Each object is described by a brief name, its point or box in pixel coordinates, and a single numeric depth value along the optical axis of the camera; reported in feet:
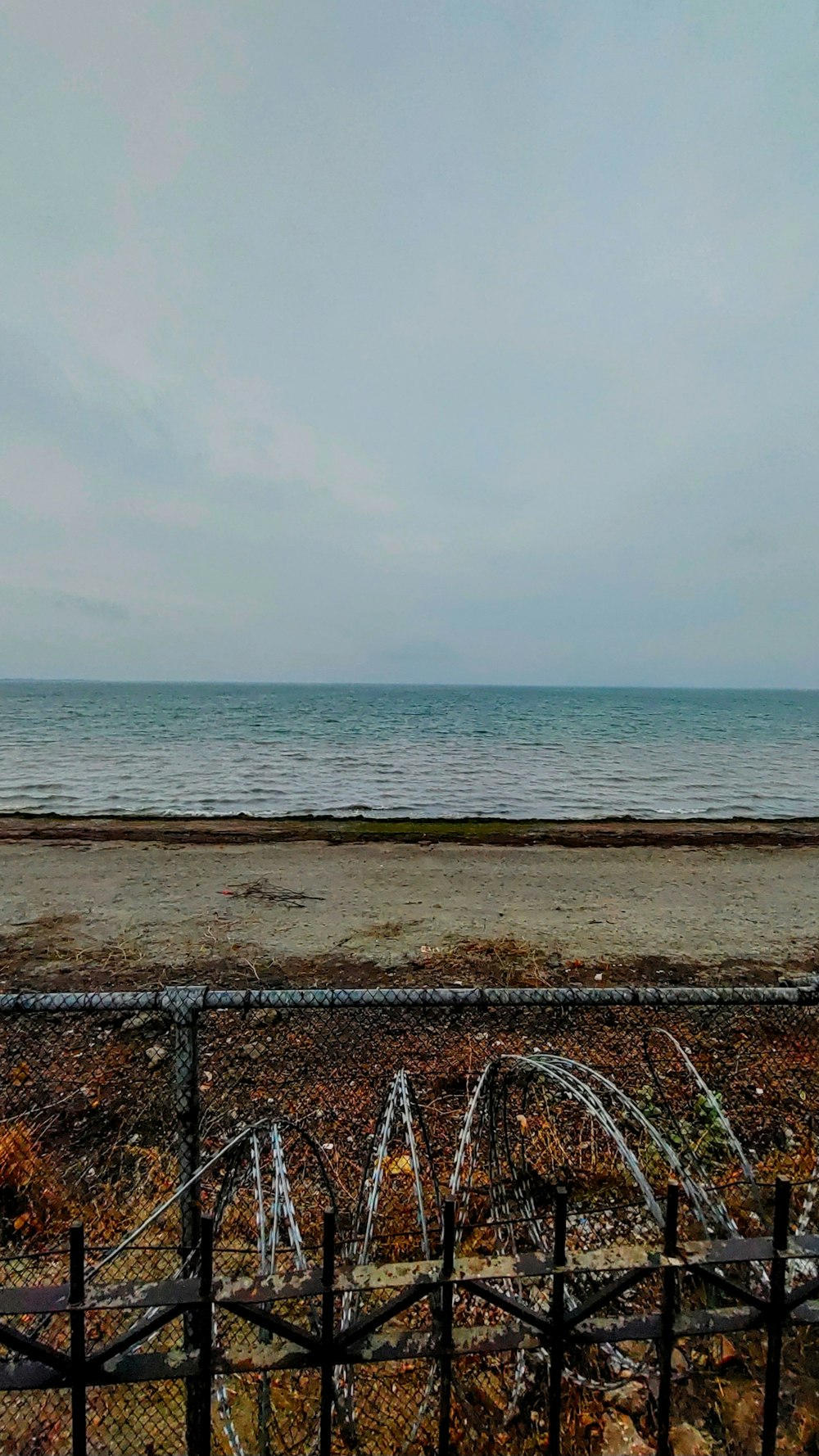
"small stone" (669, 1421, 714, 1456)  6.95
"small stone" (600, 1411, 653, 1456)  6.90
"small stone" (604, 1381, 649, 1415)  7.31
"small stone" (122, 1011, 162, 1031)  15.64
